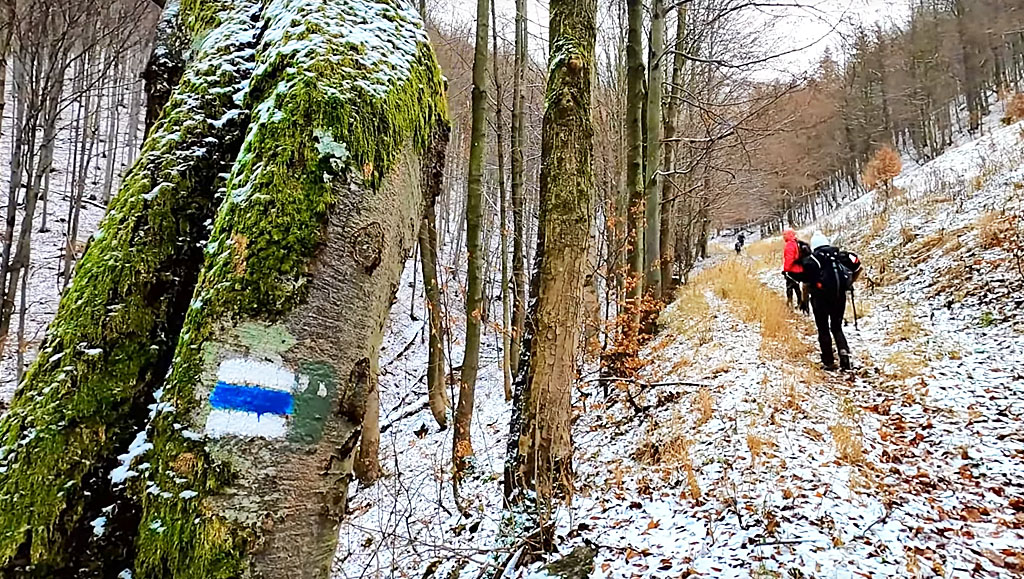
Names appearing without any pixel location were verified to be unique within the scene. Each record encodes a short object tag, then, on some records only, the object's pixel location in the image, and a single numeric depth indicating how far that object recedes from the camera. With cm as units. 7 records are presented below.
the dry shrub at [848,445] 475
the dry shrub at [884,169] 2544
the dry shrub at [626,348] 727
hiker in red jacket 755
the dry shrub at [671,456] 475
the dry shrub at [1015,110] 2213
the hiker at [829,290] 699
